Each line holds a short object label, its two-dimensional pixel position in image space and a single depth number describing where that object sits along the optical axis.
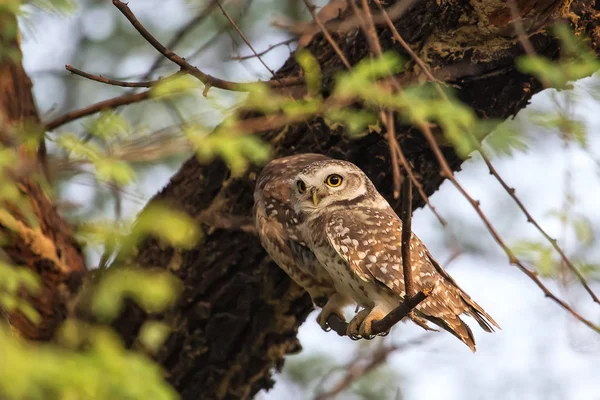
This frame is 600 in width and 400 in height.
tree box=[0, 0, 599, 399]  6.91
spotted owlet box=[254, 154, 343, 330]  6.99
